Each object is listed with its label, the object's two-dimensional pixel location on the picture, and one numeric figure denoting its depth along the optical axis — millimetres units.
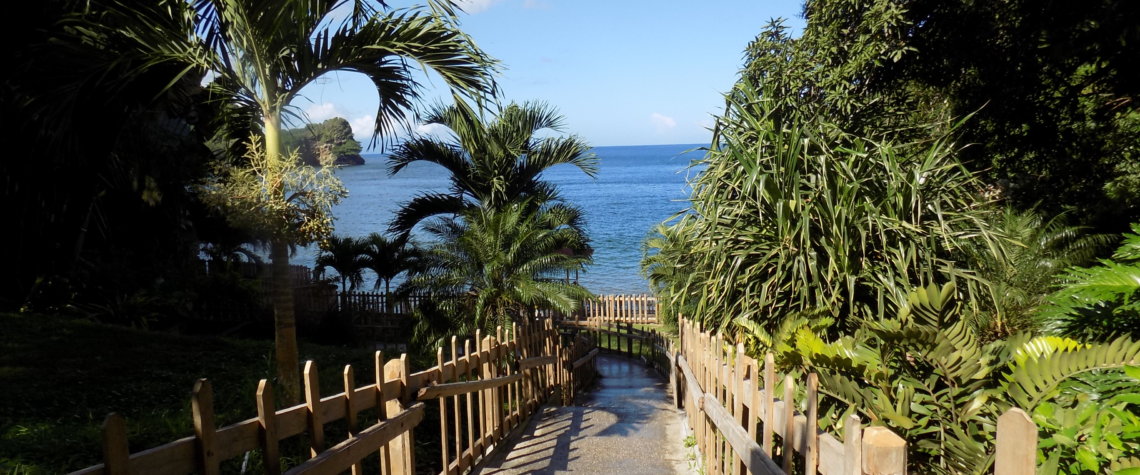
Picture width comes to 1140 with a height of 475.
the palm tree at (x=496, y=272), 10102
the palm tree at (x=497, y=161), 12281
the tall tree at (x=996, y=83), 7375
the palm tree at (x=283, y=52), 4973
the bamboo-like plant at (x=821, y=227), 5035
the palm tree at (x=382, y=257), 16219
